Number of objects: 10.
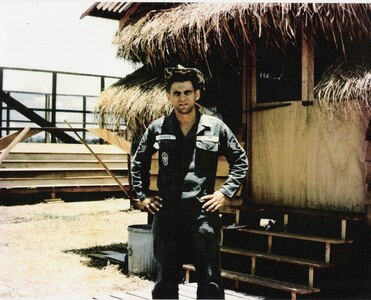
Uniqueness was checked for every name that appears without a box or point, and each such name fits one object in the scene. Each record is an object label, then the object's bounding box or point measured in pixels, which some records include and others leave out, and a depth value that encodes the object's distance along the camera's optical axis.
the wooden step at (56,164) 14.36
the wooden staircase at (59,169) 14.37
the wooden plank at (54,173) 14.26
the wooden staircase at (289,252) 5.31
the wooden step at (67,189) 14.31
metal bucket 6.72
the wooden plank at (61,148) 14.80
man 3.64
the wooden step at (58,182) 14.22
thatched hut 5.51
